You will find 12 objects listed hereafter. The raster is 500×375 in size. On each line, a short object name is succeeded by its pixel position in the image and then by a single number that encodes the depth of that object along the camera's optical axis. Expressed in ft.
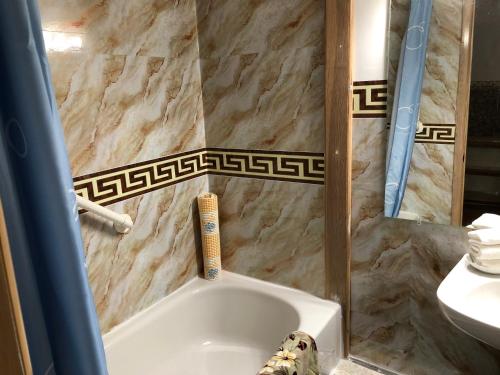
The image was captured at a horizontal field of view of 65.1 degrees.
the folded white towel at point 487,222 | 4.24
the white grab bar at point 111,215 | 4.43
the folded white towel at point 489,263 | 4.01
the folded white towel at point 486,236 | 3.99
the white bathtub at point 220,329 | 5.20
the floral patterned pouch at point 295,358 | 4.22
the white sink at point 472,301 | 3.43
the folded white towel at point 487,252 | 3.98
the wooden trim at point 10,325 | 1.52
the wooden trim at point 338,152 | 4.73
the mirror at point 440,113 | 4.14
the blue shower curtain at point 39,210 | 1.93
